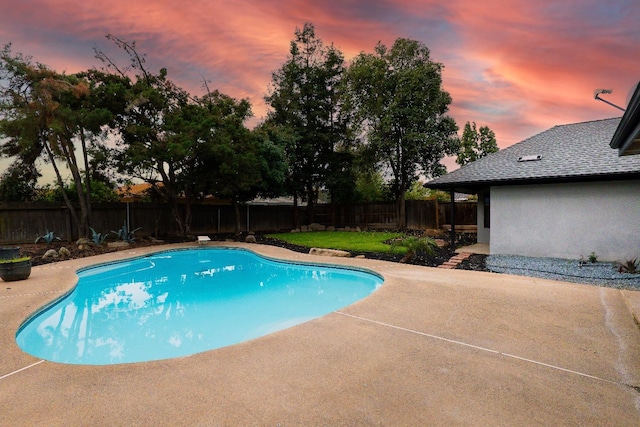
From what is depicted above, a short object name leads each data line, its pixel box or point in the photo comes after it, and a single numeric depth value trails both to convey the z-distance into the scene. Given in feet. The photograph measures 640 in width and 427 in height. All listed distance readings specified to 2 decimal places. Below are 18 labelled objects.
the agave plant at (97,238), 41.34
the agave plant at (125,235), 45.52
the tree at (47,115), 37.17
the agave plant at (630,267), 24.32
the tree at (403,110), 58.54
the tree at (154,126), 42.39
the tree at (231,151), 45.98
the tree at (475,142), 91.35
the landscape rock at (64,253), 34.89
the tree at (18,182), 42.14
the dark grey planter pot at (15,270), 23.37
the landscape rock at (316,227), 67.05
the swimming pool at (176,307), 15.17
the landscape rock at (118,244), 42.39
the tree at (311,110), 68.28
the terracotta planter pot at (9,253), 25.09
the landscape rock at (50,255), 33.71
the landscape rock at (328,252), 34.78
